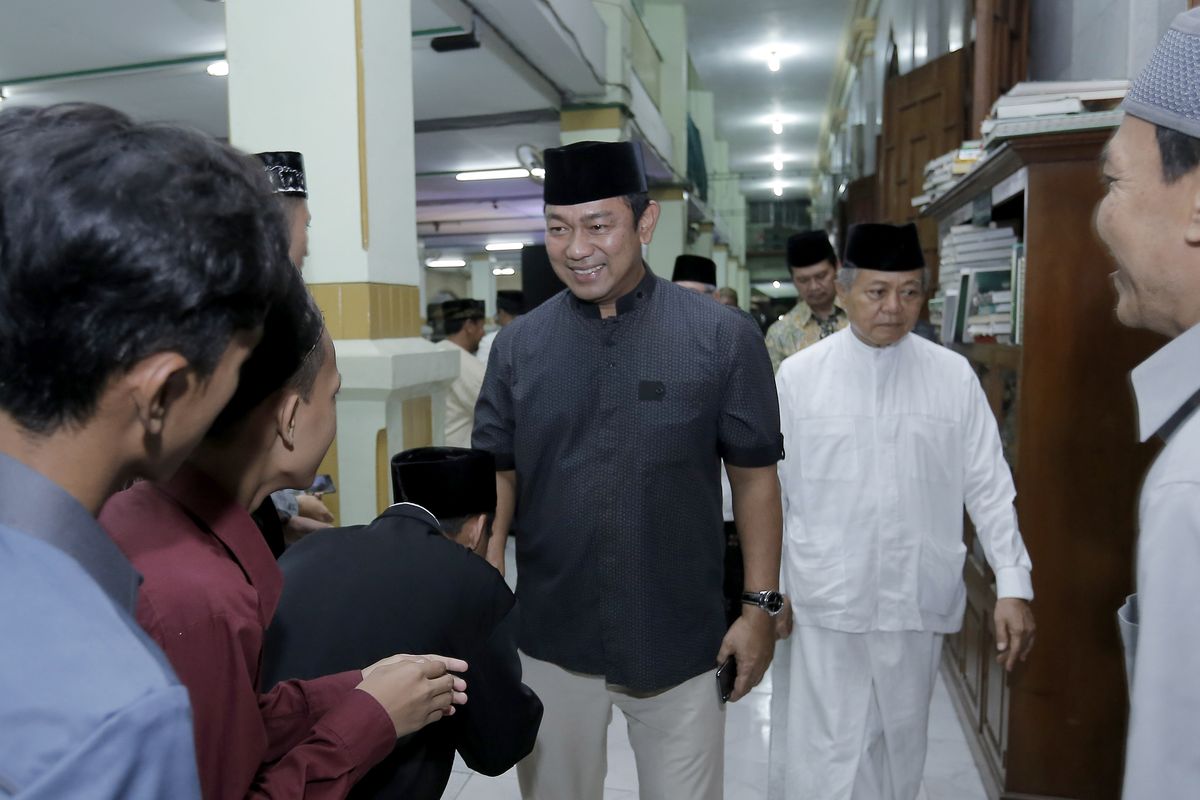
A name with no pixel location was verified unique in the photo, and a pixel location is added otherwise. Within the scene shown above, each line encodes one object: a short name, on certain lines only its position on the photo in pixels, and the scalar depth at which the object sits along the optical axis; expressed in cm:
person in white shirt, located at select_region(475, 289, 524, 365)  743
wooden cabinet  219
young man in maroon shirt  70
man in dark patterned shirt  162
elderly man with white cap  73
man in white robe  212
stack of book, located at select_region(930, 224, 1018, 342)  268
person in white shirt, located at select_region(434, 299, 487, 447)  522
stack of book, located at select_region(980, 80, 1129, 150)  209
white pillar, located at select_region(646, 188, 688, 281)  874
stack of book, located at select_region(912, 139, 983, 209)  300
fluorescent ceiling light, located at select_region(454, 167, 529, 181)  989
